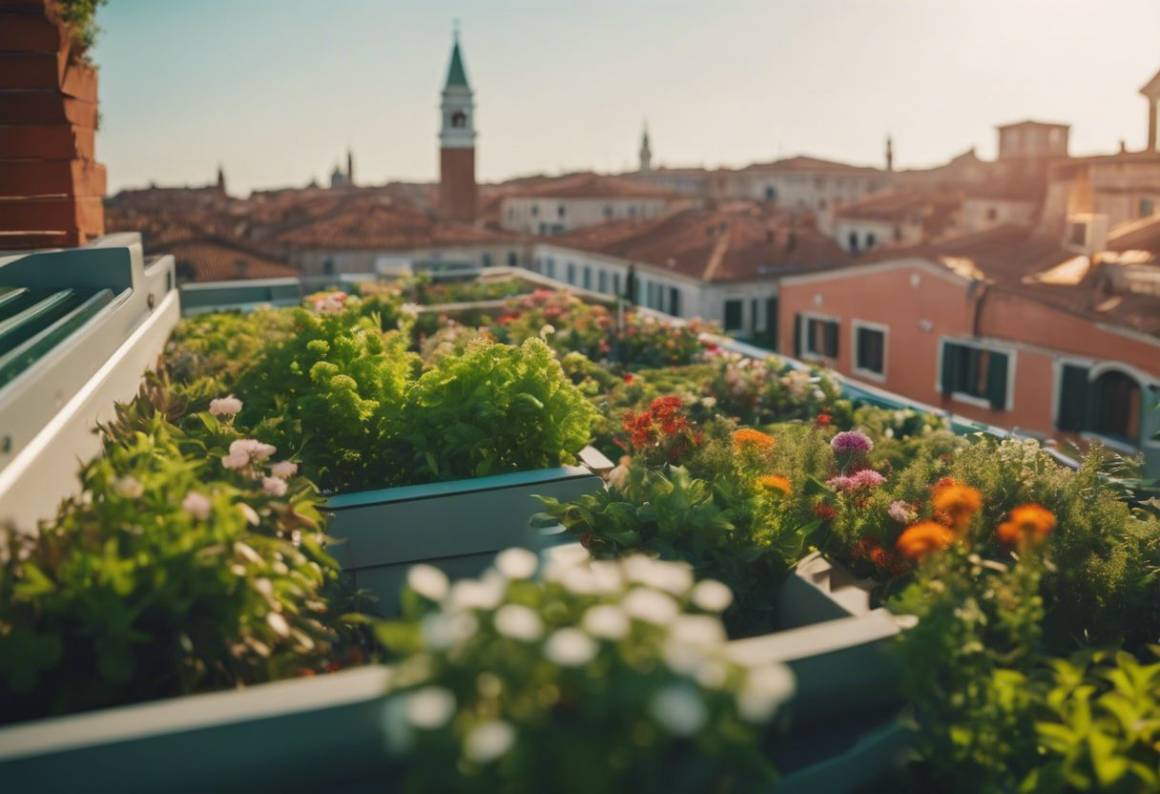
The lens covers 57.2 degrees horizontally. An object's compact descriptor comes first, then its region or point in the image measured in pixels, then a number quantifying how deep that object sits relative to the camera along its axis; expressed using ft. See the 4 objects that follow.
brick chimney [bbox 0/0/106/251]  20.17
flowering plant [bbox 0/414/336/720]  8.12
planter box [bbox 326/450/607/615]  14.78
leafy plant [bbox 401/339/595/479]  15.88
